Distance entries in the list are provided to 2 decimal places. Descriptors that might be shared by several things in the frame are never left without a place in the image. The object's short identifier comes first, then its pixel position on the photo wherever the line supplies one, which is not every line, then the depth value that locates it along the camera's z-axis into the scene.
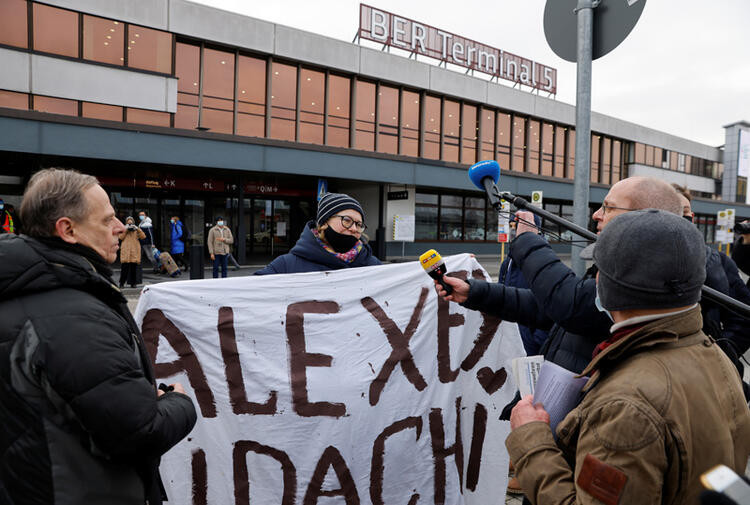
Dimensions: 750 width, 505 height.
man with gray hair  1.28
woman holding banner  3.14
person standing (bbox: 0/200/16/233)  10.53
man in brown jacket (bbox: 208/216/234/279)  12.23
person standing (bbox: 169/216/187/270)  13.77
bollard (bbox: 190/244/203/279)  10.42
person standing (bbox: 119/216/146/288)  10.22
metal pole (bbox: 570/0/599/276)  2.84
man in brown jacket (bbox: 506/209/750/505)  0.98
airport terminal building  13.84
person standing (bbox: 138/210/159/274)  12.81
